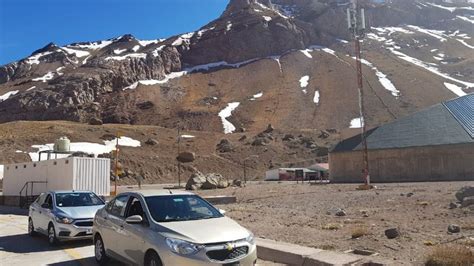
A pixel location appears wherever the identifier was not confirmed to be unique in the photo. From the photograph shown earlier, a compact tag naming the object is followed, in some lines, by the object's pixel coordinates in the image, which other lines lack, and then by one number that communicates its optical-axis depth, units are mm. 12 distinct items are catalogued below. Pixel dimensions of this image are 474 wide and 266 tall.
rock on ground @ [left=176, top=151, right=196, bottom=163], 71375
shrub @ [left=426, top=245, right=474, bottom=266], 8383
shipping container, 26438
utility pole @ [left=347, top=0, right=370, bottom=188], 41375
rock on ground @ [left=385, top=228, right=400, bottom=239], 12062
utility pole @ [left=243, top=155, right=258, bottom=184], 71375
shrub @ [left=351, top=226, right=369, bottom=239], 12414
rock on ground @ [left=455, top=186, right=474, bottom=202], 20359
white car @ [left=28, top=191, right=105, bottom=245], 13586
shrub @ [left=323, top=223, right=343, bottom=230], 14586
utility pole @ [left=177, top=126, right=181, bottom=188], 67188
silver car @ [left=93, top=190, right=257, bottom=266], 7672
